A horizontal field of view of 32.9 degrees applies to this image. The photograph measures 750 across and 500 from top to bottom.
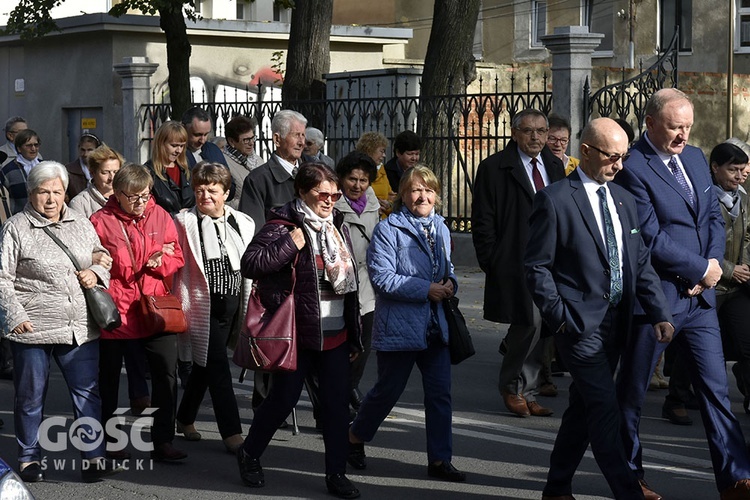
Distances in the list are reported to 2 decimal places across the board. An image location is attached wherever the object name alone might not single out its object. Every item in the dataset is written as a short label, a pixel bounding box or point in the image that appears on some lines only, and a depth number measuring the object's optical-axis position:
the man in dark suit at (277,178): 8.33
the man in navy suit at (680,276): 6.02
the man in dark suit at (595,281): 5.73
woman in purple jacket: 6.41
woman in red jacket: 7.25
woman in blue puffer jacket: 6.76
